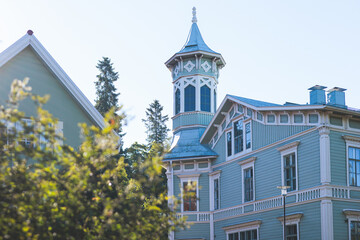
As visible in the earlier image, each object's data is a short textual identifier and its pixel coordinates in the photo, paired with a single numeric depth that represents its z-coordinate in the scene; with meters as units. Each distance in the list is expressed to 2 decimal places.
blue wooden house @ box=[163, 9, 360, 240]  23.47
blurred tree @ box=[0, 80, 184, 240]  9.61
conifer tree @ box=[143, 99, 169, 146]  65.00
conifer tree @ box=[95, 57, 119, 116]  54.94
